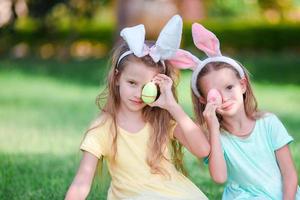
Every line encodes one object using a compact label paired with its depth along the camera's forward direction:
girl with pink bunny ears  4.13
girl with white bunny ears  3.94
